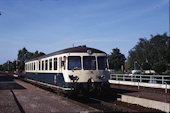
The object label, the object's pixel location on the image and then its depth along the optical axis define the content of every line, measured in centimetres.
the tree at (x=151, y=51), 7244
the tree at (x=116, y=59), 9606
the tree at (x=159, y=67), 3618
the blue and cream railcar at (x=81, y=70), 1310
